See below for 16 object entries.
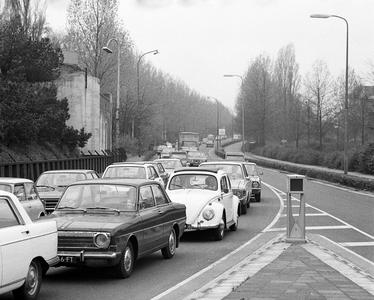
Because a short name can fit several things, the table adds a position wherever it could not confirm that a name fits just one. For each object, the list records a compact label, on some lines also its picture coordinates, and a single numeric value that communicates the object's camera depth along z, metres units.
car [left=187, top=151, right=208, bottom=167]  64.44
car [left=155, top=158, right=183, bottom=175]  33.12
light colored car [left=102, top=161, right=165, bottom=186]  21.38
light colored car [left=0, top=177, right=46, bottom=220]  13.30
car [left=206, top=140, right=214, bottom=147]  145.75
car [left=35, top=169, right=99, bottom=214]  18.31
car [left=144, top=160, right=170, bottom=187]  26.07
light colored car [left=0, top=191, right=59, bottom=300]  7.21
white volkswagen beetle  14.13
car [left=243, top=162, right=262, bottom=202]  26.16
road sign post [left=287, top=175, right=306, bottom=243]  12.58
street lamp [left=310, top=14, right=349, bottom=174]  38.54
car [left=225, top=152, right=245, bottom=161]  46.94
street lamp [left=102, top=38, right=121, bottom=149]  46.03
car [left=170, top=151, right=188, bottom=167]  55.03
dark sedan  9.11
